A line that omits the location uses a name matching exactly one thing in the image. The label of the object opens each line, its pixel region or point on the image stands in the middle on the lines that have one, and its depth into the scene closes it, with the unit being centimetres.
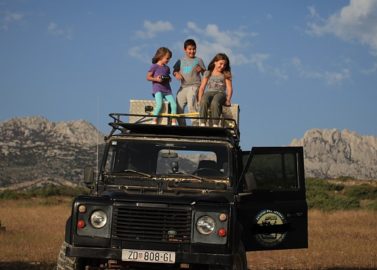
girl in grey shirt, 1120
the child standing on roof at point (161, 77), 1176
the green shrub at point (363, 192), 4922
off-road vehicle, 800
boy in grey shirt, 1209
